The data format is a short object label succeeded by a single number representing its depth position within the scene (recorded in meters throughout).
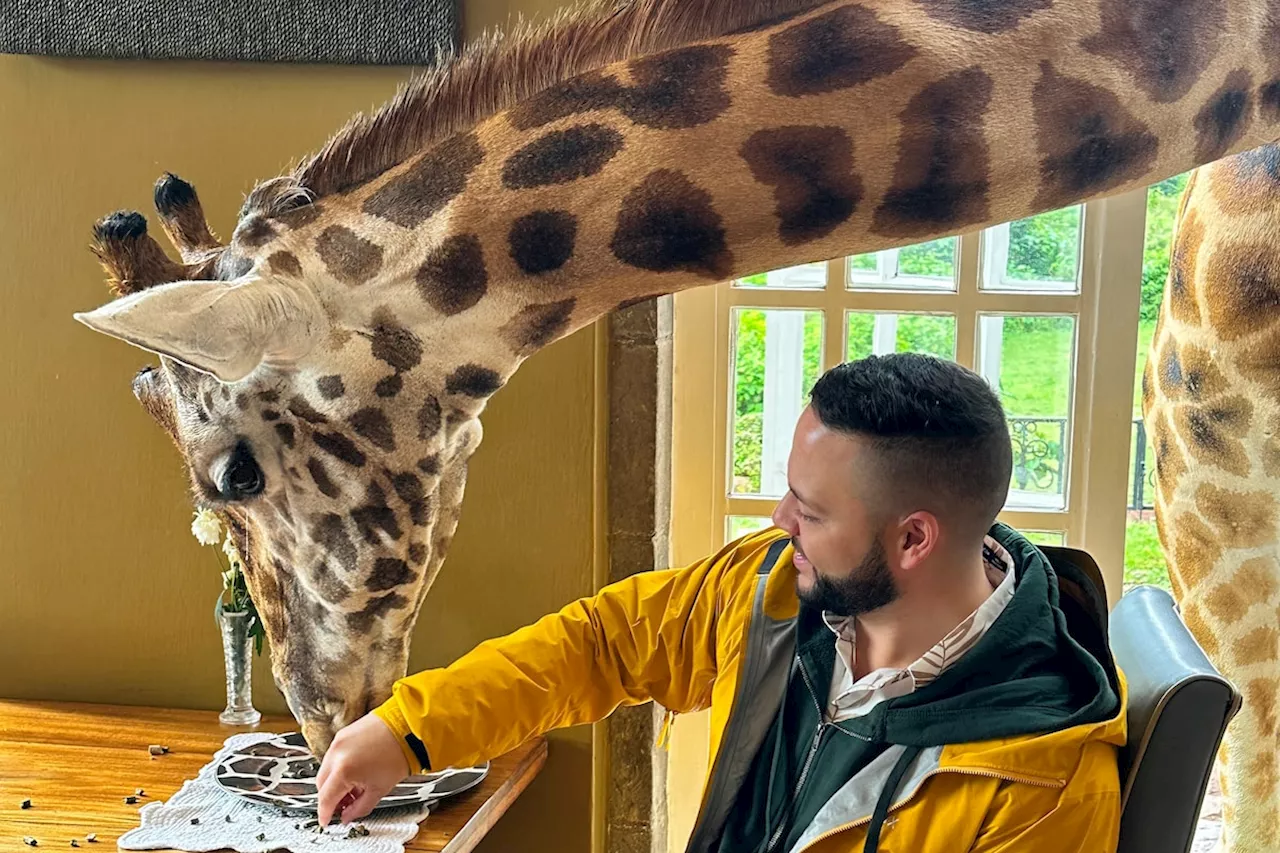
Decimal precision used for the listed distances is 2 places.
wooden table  1.59
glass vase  1.92
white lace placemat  1.54
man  1.16
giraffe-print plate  1.65
